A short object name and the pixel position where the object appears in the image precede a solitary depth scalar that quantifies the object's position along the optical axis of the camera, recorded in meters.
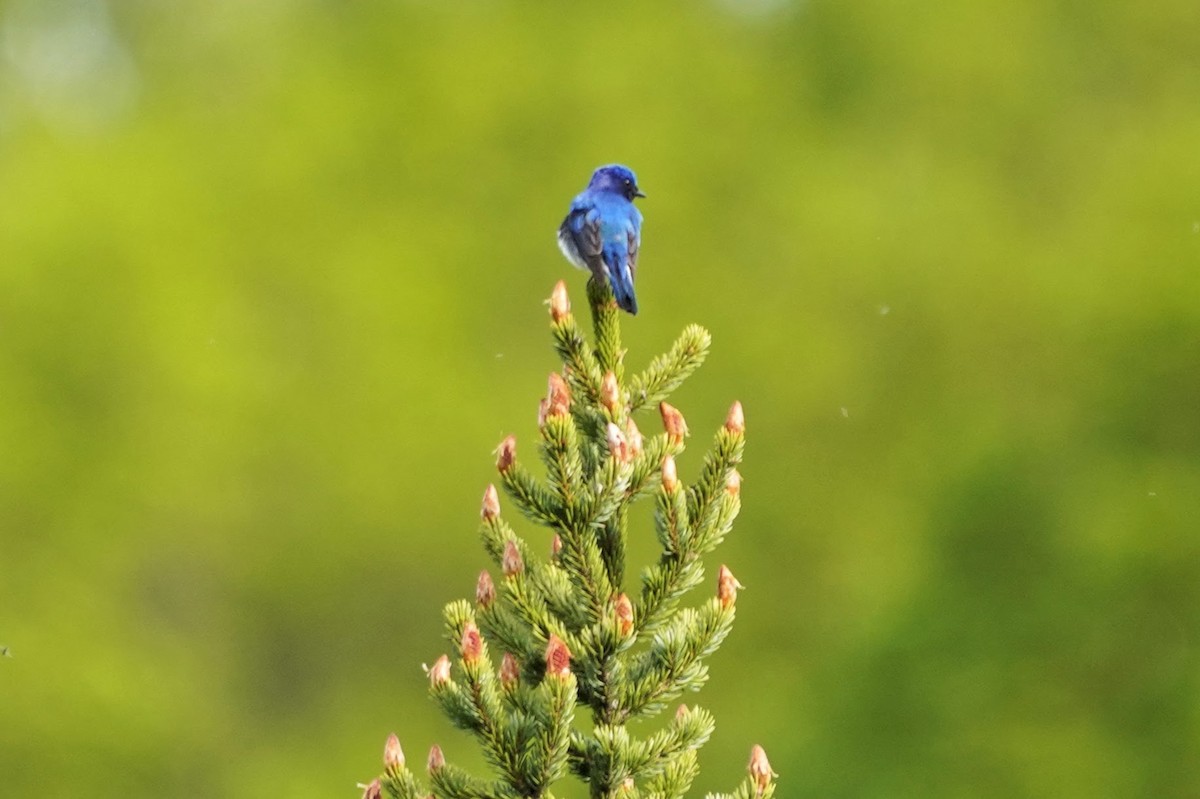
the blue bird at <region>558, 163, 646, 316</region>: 16.89
